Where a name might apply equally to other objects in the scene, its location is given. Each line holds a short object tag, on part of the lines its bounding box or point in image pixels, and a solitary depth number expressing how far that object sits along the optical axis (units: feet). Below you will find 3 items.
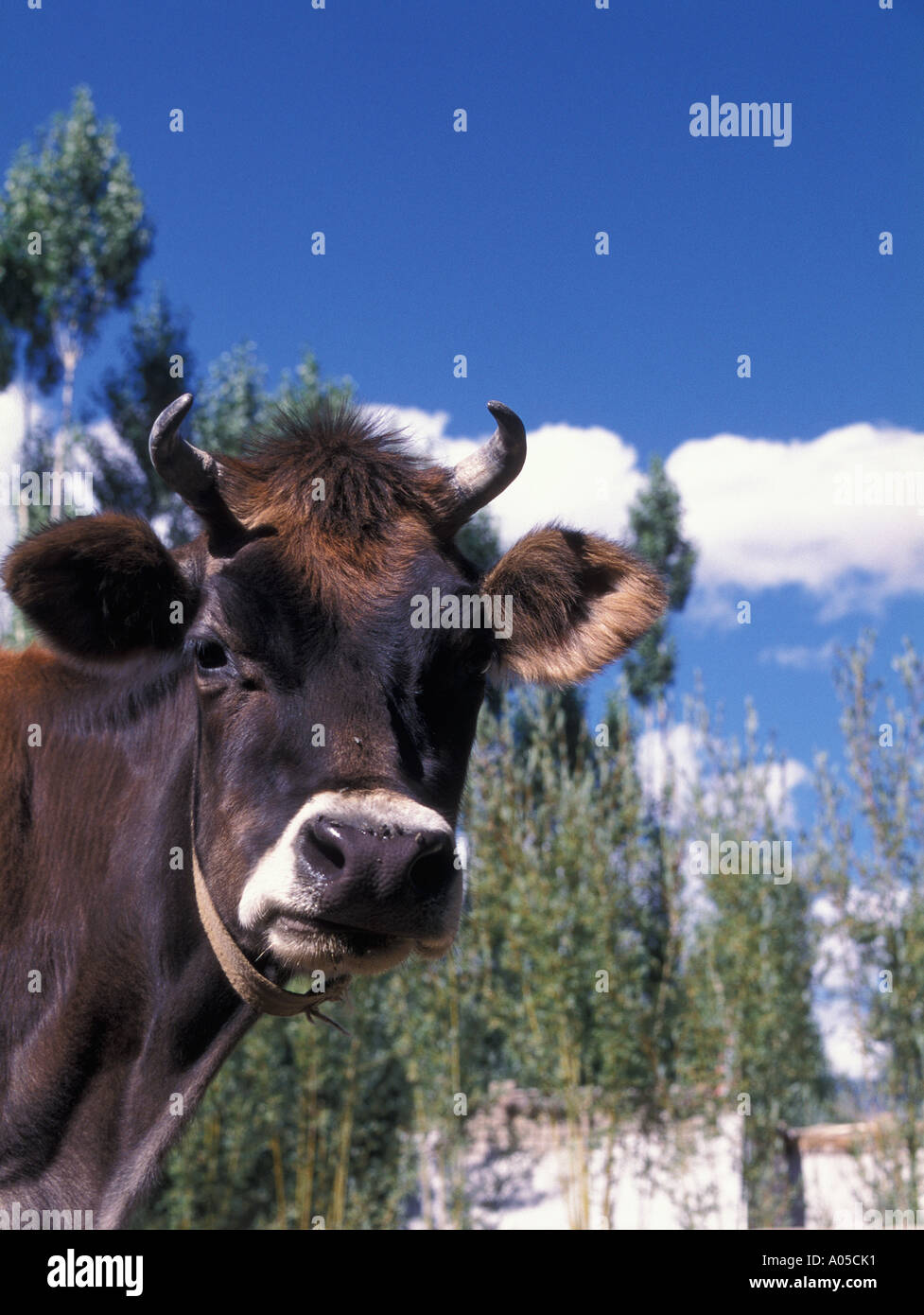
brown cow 10.23
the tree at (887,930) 43.68
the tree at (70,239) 71.97
